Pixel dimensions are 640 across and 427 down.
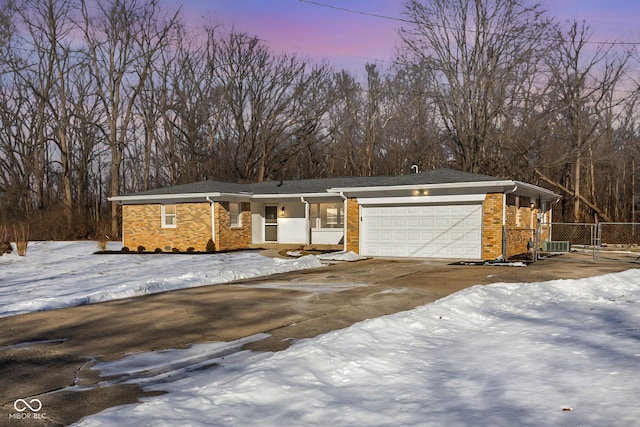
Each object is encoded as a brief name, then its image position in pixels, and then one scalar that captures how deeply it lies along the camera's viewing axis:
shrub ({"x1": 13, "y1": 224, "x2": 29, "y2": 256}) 23.69
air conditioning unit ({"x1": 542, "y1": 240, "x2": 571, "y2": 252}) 21.72
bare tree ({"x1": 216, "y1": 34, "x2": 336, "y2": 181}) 42.28
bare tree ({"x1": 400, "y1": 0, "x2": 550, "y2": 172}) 33.81
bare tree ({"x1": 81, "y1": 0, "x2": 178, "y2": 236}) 38.31
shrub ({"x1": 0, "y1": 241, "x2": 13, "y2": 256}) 23.14
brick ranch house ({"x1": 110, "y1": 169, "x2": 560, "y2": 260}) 19.03
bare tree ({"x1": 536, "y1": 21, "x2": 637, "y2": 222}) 34.88
